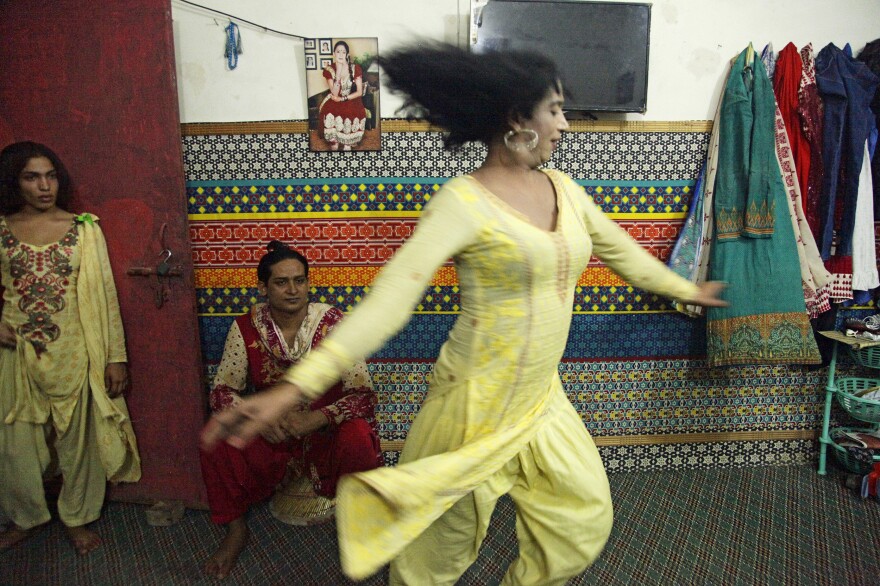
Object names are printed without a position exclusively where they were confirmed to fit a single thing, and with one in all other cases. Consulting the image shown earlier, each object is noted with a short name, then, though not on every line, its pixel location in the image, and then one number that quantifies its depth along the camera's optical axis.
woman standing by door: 2.07
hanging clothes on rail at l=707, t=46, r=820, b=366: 2.34
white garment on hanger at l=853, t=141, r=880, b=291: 2.44
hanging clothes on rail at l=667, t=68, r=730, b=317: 2.47
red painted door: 2.10
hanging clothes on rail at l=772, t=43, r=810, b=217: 2.39
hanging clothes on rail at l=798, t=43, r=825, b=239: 2.39
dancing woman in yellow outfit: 1.18
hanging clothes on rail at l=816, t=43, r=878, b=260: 2.36
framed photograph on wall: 2.33
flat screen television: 2.25
